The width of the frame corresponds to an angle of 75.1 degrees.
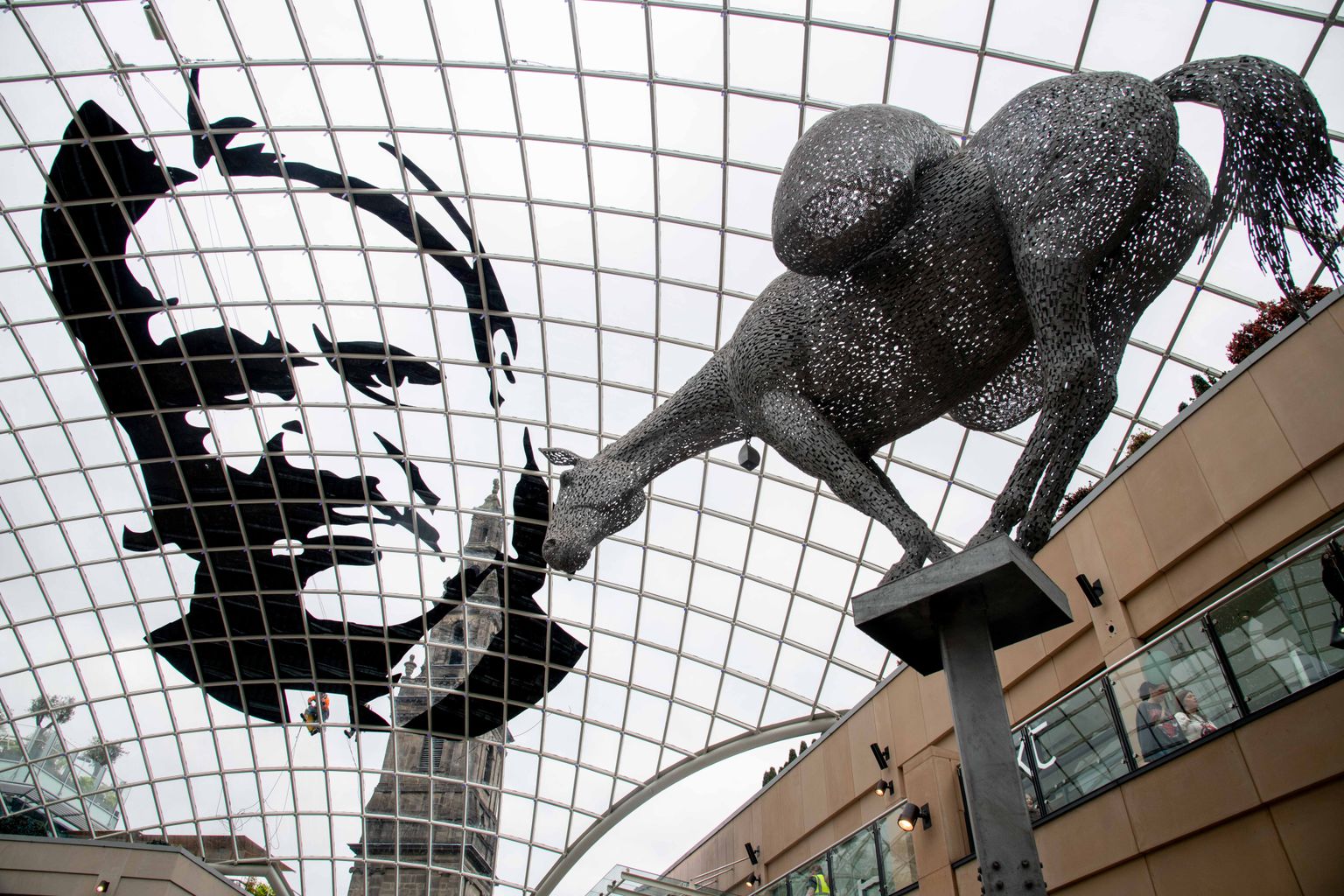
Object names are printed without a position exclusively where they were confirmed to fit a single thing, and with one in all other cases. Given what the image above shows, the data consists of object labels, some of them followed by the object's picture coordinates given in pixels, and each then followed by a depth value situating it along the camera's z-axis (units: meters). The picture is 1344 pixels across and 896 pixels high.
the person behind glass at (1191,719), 9.08
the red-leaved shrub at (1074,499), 15.73
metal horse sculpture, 5.85
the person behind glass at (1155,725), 9.38
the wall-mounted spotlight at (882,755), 18.17
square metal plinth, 5.77
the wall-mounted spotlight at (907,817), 12.34
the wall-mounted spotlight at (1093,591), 13.65
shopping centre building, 10.93
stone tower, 29.02
